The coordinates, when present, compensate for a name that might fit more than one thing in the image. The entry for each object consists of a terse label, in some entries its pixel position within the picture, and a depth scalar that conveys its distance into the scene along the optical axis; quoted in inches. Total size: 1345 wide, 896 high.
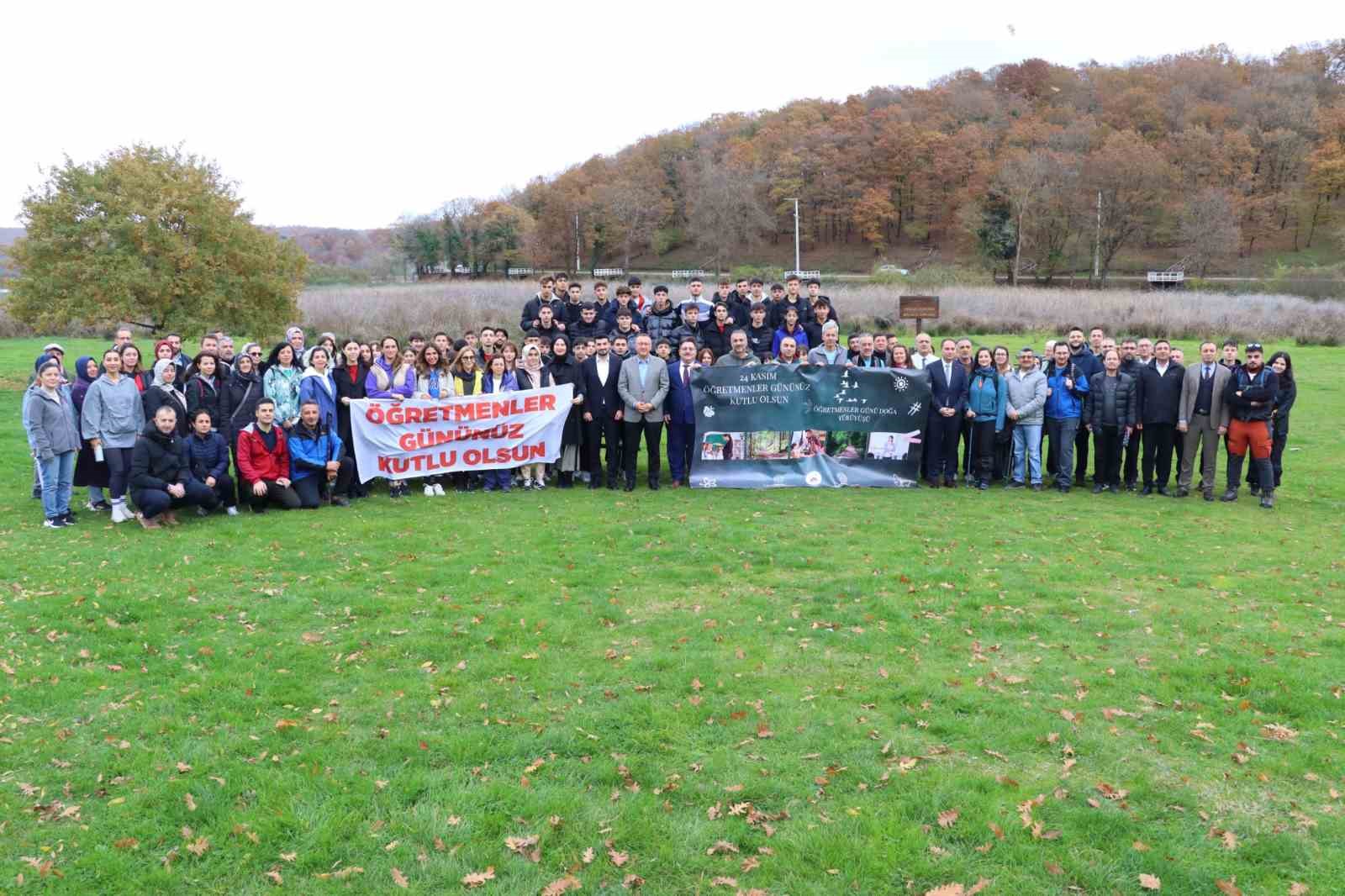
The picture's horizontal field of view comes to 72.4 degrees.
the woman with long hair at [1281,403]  477.4
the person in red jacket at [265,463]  429.1
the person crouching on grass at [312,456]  445.1
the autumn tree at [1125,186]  2696.9
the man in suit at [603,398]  497.7
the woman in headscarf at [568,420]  514.9
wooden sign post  1164.5
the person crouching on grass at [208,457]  417.7
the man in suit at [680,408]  506.6
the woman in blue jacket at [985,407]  505.0
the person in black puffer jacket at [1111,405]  497.7
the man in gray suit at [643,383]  490.6
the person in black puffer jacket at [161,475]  401.7
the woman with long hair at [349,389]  480.4
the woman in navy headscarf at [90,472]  434.6
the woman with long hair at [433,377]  495.2
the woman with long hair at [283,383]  452.1
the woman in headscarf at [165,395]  418.9
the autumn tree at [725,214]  3262.8
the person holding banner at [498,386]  508.7
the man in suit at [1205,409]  493.4
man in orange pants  476.4
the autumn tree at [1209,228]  2623.0
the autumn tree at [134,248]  864.3
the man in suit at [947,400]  507.5
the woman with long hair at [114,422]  414.0
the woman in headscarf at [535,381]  514.3
